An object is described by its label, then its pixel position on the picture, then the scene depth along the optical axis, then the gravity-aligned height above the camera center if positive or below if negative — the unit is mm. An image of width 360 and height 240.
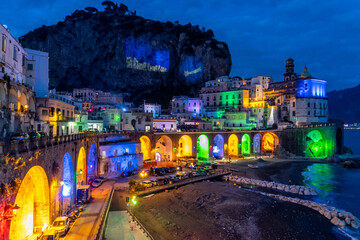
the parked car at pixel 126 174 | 39284 -8547
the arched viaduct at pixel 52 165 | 11820 -4264
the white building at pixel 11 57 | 26375 +8476
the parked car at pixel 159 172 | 40638 -8469
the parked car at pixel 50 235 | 15906 -7801
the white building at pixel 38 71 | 36344 +8597
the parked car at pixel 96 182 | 31878 -8344
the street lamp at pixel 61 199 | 19844 -6654
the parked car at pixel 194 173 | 40866 -8856
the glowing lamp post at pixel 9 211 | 11047 -4278
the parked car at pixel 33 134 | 20444 -978
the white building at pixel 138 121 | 53500 +693
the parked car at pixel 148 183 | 33750 -8860
